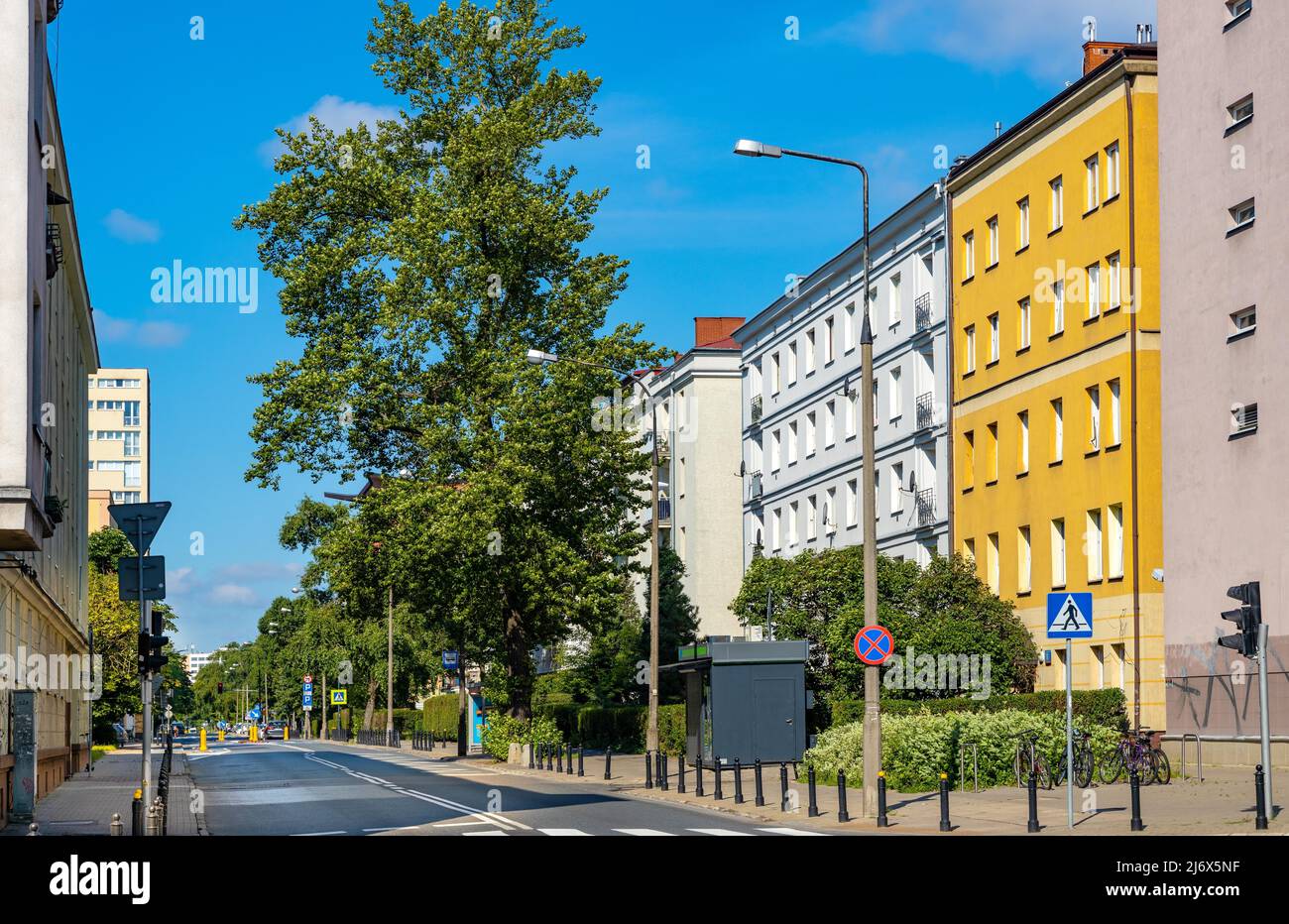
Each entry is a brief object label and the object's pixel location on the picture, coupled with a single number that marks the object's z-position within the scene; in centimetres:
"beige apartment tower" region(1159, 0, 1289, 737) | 3422
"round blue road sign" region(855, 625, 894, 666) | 2303
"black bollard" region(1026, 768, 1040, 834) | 1953
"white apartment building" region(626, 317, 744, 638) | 7275
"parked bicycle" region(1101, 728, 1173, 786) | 2905
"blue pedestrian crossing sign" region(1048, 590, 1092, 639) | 2023
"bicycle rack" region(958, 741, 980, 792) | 2853
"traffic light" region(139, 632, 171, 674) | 2011
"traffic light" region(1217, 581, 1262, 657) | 2050
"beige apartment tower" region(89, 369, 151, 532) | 17988
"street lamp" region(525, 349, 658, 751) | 3603
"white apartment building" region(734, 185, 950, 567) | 5094
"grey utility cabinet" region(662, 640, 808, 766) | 3666
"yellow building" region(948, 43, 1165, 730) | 3947
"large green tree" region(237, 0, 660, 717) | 4300
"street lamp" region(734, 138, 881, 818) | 2300
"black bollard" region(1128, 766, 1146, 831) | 1930
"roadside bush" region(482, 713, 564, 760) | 4616
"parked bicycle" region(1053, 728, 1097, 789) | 2742
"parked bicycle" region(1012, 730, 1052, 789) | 2775
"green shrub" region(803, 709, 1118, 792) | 2877
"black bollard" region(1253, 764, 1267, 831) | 1925
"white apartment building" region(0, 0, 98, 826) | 1680
